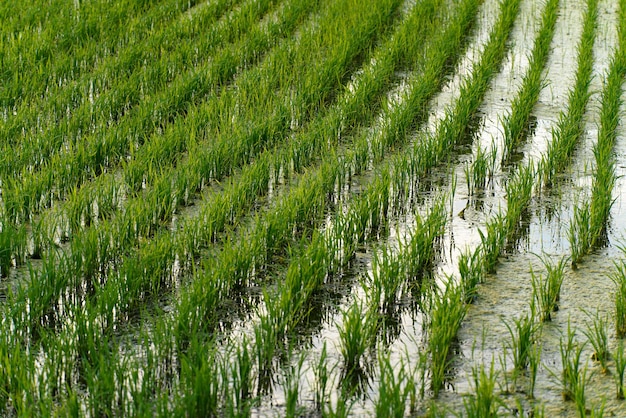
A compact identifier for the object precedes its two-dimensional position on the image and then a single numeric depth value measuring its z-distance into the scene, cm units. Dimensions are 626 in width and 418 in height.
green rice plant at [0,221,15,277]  576
